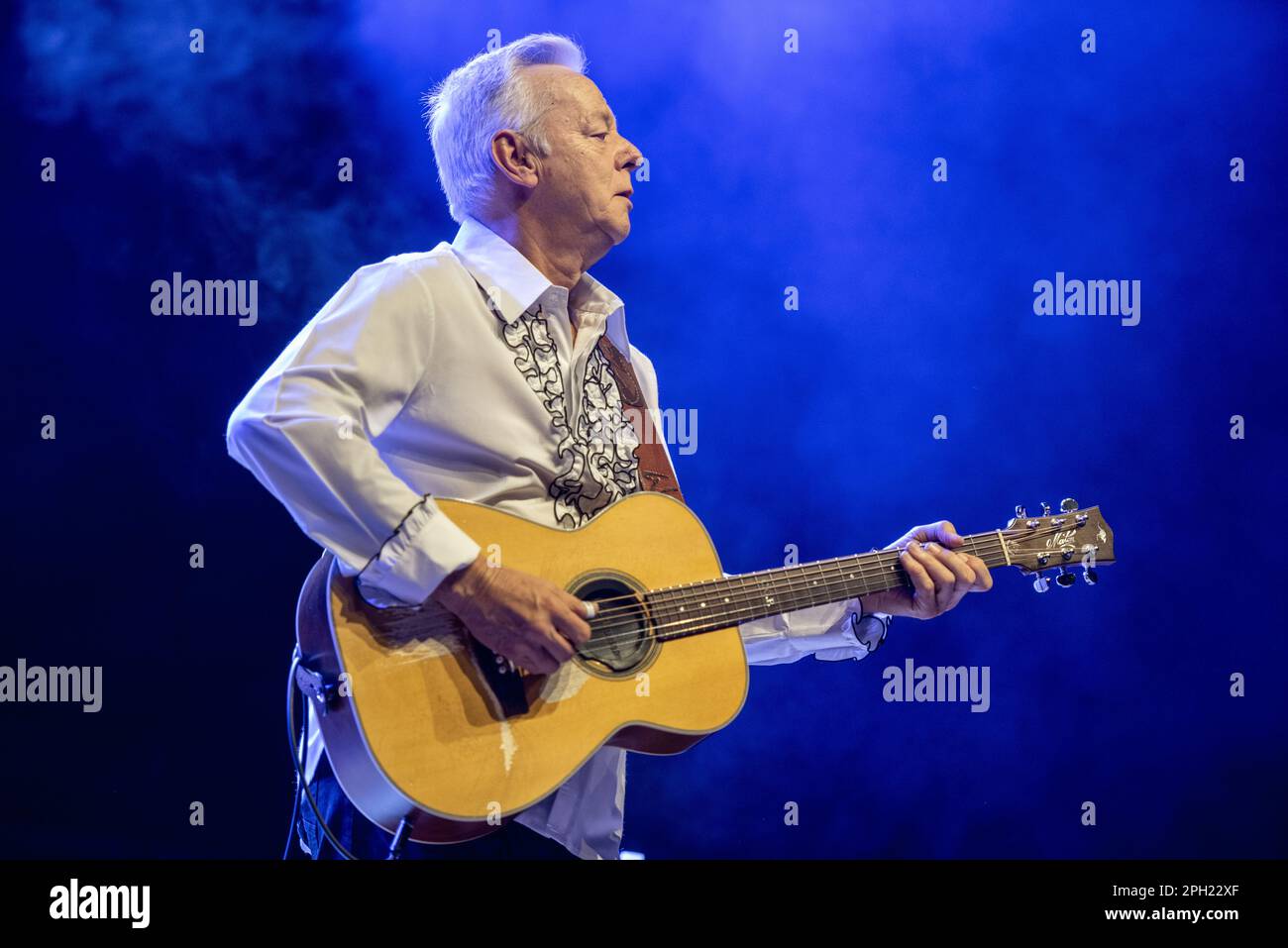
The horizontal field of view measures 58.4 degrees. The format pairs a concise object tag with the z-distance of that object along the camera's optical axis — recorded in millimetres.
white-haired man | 1869
